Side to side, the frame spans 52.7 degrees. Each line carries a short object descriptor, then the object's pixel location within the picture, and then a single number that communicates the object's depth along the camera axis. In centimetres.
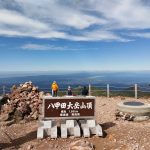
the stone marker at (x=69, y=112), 763
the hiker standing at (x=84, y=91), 1272
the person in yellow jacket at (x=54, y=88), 1346
